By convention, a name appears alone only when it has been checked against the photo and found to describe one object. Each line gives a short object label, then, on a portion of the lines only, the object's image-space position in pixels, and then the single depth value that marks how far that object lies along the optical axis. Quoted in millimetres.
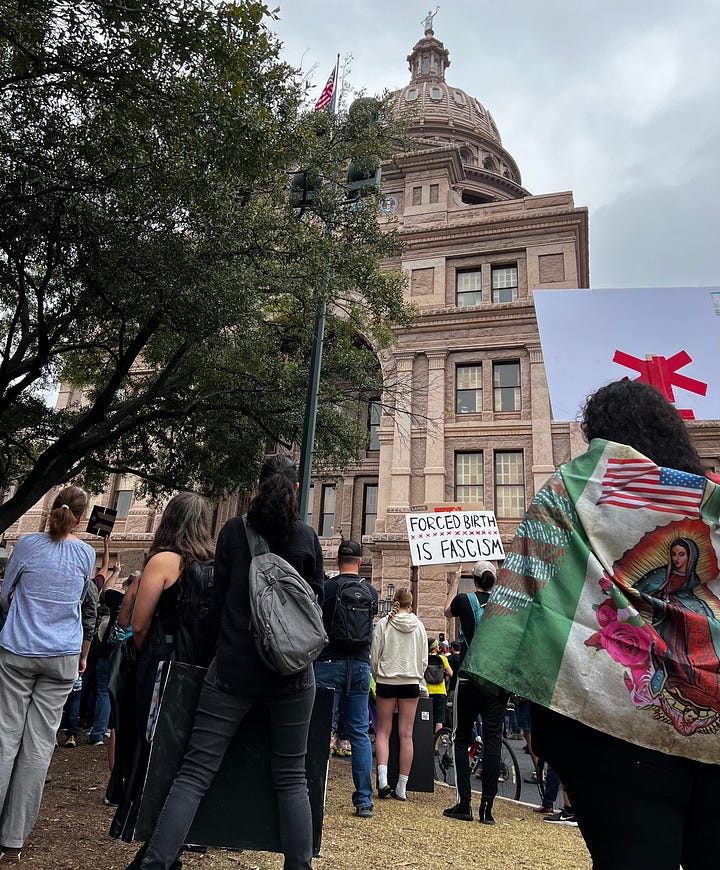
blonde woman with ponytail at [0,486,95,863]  3740
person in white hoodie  6328
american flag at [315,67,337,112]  13215
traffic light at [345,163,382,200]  10617
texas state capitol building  24500
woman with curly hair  1540
